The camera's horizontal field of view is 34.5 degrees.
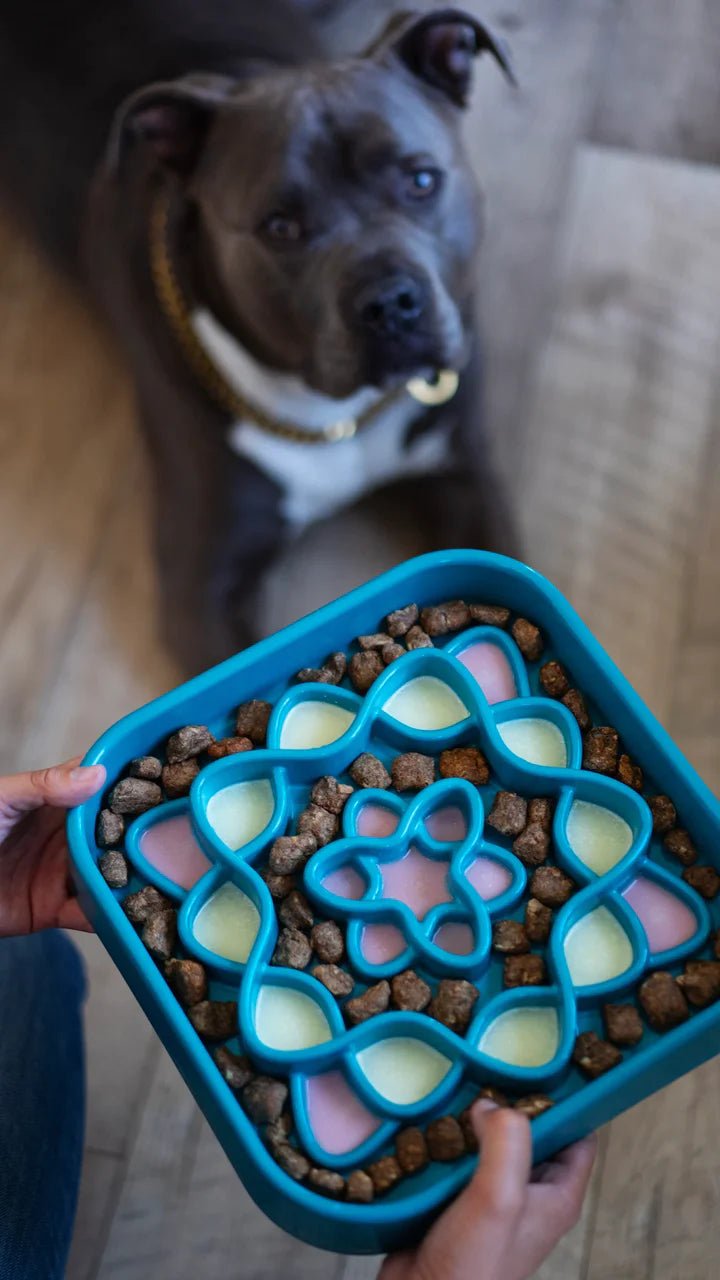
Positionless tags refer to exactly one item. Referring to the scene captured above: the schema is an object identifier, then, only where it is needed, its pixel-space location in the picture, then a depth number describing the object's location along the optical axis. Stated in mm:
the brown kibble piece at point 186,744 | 793
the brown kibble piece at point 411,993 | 722
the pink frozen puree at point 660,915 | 735
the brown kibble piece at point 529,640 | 827
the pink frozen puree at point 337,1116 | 700
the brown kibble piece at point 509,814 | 772
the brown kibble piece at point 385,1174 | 684
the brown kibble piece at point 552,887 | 750
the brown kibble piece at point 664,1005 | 696
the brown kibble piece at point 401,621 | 844
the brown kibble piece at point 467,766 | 797
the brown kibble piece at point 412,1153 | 687
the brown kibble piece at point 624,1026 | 697
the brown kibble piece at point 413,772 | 795
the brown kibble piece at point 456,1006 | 715
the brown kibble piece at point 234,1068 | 700
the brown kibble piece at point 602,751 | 779
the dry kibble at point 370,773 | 797
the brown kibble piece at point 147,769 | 789
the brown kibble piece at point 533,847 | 764
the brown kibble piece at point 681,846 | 750
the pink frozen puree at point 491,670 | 830
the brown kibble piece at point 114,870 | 757
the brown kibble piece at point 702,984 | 698
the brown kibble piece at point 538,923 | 740
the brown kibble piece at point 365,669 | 825
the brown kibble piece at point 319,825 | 772
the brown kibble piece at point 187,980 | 721
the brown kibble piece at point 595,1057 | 689
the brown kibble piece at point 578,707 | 800
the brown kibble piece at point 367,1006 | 722
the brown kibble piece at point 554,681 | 814
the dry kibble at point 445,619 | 846
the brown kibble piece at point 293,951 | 737
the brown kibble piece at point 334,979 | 734
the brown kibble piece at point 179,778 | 789
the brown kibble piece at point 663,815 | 758
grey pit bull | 1056
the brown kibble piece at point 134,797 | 781
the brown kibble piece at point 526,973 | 725
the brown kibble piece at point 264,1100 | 691
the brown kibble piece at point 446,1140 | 686
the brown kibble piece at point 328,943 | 744
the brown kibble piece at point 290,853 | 759
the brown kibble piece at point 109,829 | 773
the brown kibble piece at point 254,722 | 815
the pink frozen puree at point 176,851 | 779
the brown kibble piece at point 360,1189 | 675
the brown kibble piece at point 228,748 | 800
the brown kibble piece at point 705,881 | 737
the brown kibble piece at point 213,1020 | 717
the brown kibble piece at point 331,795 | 786
